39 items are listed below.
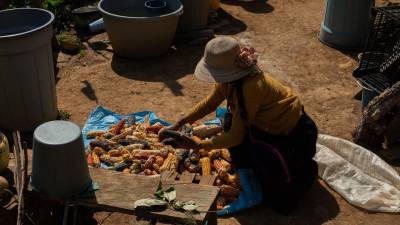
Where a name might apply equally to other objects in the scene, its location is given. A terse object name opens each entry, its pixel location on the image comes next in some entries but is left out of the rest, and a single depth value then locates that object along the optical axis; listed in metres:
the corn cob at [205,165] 4.72
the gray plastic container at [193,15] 7.97
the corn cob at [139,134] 5.29
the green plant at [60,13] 8.21
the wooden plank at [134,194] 3.60
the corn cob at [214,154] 4.97
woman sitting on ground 3.95
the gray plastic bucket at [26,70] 5.05
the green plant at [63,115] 5.89
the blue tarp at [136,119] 4.58
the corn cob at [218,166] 4.73
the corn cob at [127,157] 4.94
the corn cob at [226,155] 4.94
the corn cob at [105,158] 4.98
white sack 4.52
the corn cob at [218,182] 4.58
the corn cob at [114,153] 5.05
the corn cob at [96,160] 4.90
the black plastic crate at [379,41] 5.86
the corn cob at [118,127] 5.45
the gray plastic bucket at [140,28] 6.94
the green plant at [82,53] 7.50
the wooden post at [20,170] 3.40
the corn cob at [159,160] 4.87
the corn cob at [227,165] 4.79
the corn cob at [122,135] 5.29
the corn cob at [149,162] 4.80
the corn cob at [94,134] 5.46
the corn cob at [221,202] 4.52
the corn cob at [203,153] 4.96
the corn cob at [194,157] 4.88
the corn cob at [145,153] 4.96
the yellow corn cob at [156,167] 4.80
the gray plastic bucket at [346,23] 7.40
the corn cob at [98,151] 5.07
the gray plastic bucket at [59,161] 3.50
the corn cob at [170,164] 4.77
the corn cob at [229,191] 4.54
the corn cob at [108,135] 5.36
